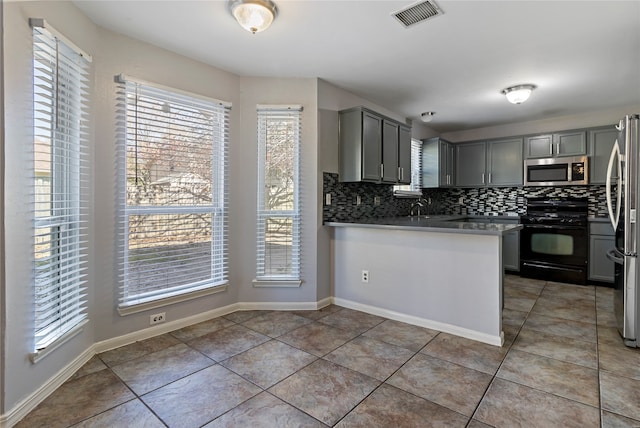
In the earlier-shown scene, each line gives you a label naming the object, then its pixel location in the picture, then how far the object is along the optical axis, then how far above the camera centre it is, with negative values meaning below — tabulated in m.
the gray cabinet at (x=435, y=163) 5.09 +0.82
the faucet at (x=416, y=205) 4.97 +0.13
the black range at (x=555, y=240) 4.28 -0.38
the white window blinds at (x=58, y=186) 1.81 +0.17
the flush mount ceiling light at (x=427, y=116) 4.53 +1.41
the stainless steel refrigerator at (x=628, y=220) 2.38 -0.05
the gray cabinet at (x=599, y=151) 4.23 +0.84
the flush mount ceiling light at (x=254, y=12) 1.97 +1.27
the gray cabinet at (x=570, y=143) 4.41 +0.99
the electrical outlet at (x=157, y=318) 2.63 -0.88
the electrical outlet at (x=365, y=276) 3.23 -0.64
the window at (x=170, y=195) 2.47 +0.15
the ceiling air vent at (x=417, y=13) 2.05 +1.35
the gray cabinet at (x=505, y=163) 4.91 +0.80
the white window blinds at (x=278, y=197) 3.22 +0.17
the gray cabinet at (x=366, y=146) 3.38 +0.75
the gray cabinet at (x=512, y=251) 4.80 -0.59
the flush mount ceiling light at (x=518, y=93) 3.42 +1.31
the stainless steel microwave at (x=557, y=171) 4.37 +0.60
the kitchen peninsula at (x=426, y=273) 2.52 -0.54
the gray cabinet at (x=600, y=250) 4.14 -0.49
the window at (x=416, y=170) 5.09 +0.71
